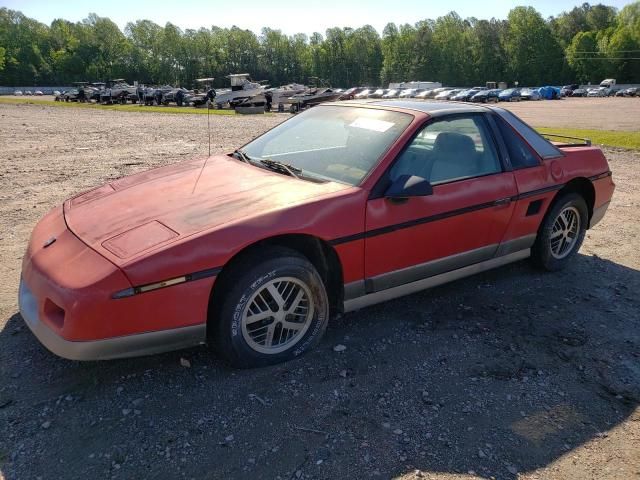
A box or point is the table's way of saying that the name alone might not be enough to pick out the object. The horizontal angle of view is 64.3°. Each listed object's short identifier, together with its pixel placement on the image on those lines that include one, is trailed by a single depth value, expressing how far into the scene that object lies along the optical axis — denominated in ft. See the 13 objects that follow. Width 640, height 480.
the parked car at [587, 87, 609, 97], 240.30
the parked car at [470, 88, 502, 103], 179.42
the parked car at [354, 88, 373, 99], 192.95
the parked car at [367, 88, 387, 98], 188.36
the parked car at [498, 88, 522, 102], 196.32
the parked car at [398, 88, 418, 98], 220.92
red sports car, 8.49
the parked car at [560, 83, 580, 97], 248.73
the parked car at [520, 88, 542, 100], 206.69
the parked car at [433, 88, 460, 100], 189.40
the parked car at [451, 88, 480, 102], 181.57
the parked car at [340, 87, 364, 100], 123.95
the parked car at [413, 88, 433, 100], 208.84
